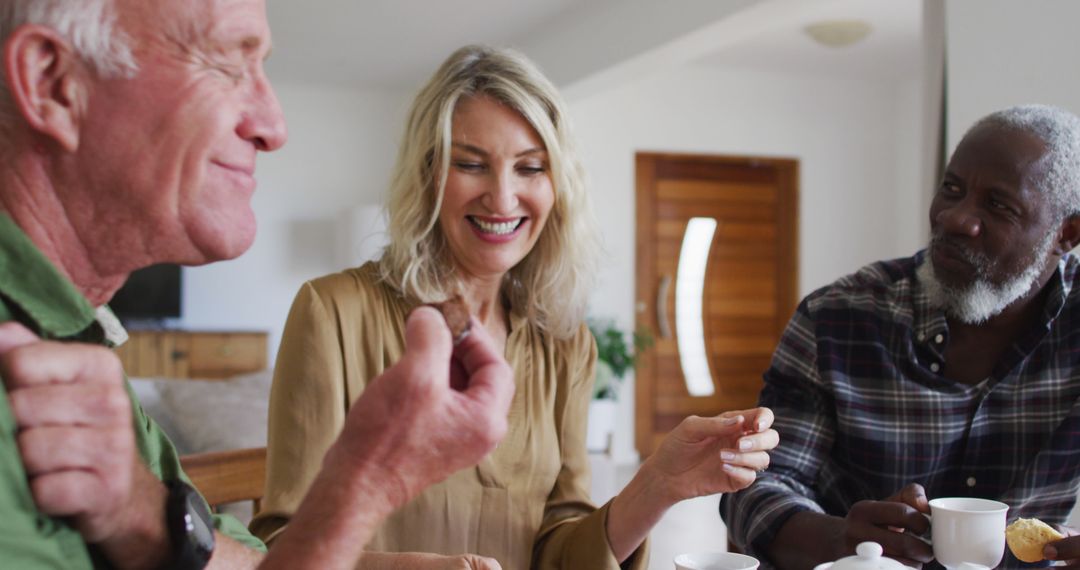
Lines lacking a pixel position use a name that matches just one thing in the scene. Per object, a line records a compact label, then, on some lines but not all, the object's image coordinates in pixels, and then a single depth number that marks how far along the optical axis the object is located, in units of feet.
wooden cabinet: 22.07
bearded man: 5.65
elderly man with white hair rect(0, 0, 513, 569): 2.16
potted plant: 20.45
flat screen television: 22.57
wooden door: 23.99
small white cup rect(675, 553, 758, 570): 3.63
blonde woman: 4.88
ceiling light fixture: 19.08
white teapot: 3.50
